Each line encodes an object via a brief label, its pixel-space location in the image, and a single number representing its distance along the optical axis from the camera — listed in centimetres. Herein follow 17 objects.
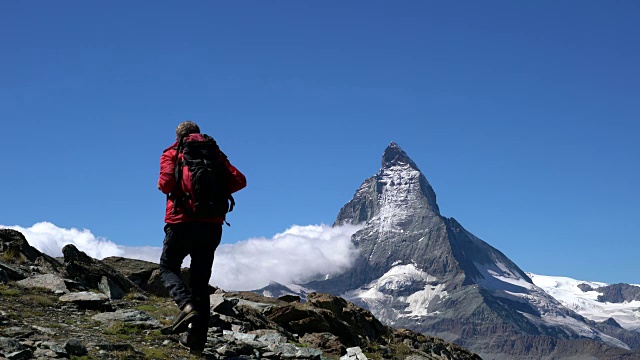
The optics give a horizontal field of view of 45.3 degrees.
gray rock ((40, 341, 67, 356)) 1222
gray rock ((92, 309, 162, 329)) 1577
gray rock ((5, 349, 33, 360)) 1150
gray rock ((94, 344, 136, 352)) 1300
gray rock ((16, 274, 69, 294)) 1823
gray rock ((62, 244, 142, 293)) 2172
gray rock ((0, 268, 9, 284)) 1817
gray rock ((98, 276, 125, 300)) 2081
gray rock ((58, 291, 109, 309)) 1705
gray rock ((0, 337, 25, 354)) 1179
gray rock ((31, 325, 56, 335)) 1381
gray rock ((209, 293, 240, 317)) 1925
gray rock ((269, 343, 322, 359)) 1562
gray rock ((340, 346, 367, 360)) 1837
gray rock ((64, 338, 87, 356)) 1229
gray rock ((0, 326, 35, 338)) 1302
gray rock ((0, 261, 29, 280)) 1891
